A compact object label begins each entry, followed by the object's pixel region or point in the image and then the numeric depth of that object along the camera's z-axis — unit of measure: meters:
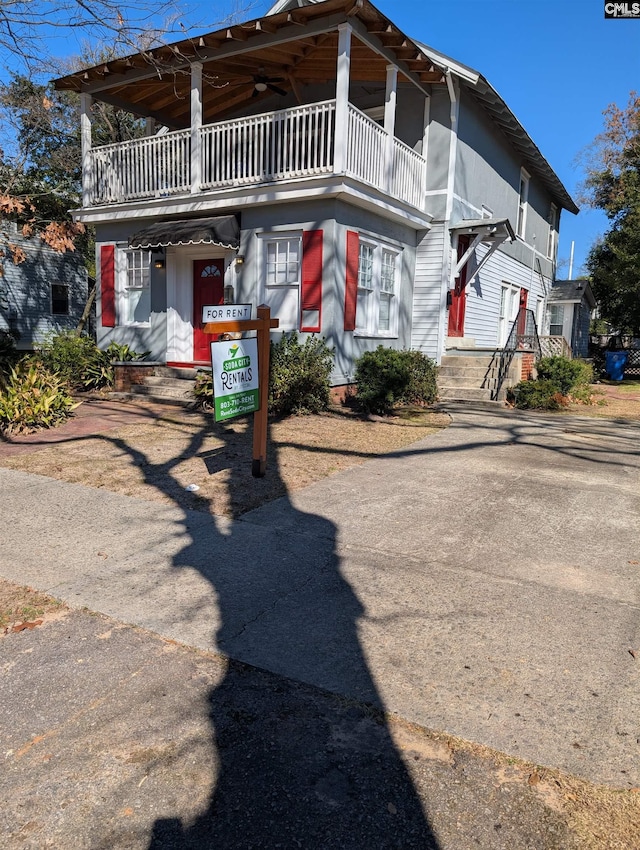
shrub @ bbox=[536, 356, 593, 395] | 13.58
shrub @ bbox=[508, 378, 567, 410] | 12.53
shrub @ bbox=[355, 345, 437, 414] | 10.80
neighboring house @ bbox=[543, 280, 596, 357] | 23.48
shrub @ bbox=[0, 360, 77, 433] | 8.99
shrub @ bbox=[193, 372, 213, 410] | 10.88
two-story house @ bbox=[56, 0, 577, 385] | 11.28
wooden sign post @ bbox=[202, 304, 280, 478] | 6.45
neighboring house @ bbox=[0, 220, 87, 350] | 23.78
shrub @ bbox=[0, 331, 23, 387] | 11.15
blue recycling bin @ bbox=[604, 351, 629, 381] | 23.12
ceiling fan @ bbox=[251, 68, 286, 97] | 13.28
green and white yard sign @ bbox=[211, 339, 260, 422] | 6.02
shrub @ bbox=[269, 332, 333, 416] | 10.34
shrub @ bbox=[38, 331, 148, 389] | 13.15
